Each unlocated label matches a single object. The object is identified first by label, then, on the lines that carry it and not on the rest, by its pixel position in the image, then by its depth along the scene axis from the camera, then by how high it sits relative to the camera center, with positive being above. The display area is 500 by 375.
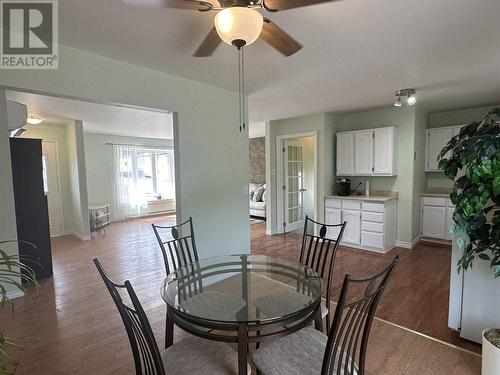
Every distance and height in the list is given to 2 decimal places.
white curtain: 7.15 -0.34
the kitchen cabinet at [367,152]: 4.36 +0.25
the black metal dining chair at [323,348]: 1.12 -0.93
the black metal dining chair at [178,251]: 2.03 -0.66
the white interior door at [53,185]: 5.35 -0.24
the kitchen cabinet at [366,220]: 4.21 -0.88
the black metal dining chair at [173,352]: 1.10 -0.92
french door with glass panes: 5.54 -0.35
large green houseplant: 1.58 -0.13
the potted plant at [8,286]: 0.88 -0.82
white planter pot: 1.55 -1.15
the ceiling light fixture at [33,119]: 4.33 +0.88
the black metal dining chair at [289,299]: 1.65 -0.85
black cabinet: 3.29 -0.34
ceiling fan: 1.29 +0.77
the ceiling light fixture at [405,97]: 3.42 +0.92
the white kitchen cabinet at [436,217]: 4.39 -0.86
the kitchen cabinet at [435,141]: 4.50 +0.42
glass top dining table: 1.32 -0.80
